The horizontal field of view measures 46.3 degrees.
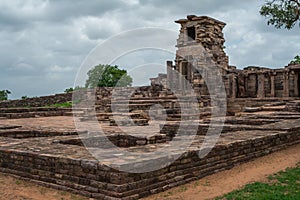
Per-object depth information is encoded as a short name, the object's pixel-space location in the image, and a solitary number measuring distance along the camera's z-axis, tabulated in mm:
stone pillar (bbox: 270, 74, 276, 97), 24203
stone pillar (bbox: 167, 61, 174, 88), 29016
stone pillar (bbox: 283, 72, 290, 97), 23203
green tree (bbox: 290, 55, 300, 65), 37994
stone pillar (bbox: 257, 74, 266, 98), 24750
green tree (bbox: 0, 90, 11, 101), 35906
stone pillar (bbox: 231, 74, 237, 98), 25819
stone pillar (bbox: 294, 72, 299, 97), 23062
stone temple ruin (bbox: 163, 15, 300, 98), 24125
